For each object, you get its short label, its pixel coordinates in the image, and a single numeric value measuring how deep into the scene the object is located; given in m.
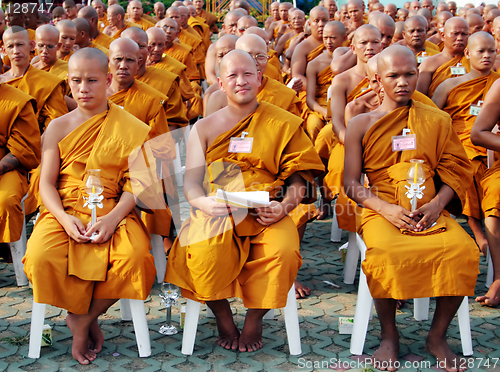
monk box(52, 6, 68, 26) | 9.85
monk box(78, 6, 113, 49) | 8.68
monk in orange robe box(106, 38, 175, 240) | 5.00
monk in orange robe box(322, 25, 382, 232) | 4.59
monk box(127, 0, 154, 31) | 11.50
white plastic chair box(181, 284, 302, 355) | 3.46
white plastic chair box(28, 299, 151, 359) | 3.37
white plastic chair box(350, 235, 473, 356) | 3.42
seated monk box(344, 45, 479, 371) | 3.29
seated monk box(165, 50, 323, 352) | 3.37
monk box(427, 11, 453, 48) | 8.97
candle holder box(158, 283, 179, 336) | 3.72
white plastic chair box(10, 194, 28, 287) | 4.42
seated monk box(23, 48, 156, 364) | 3.32
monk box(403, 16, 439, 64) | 7.19
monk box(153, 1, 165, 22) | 13.29
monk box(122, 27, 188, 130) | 5.75
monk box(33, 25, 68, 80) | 5.77
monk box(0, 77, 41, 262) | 4.34
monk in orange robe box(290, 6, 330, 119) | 7.60
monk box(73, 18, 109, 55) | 7.44
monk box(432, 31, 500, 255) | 5.09
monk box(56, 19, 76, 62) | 6.83
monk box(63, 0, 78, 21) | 11.27
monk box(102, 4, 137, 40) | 9.97
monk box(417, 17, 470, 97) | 5.84
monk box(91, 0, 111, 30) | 12.32
